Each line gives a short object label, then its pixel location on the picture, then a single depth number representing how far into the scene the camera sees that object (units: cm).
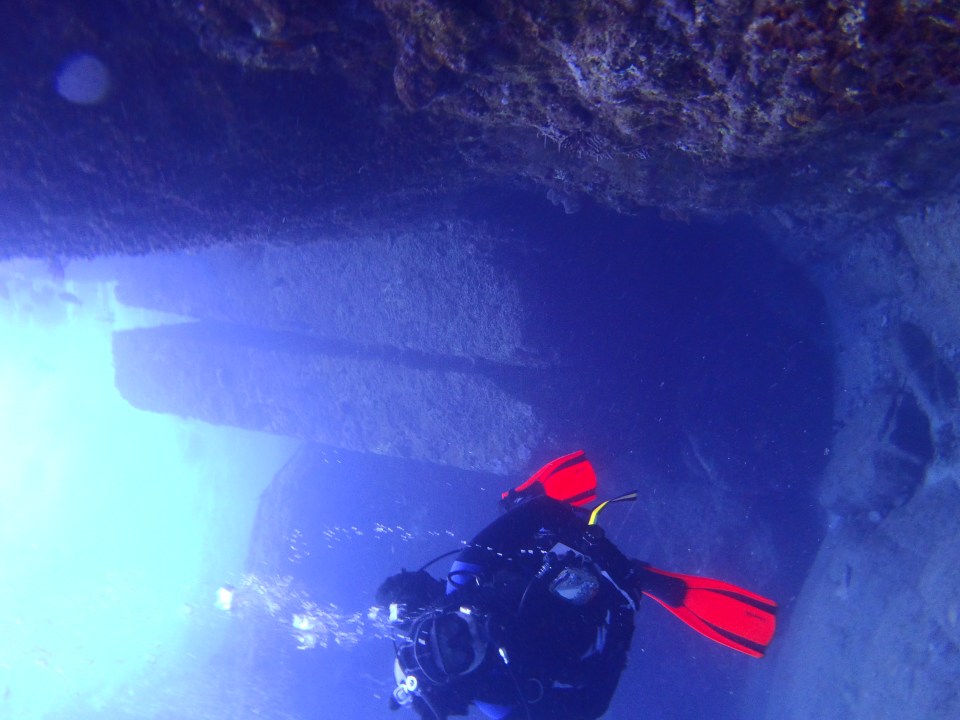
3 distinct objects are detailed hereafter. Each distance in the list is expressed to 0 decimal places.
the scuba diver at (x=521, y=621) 271
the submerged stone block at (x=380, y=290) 436
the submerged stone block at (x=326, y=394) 507
